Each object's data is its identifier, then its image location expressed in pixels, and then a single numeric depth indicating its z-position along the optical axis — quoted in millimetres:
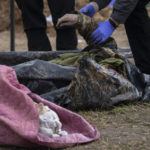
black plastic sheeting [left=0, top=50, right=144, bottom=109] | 7709
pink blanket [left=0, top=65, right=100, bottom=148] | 7189
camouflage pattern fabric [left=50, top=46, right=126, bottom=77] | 7881
